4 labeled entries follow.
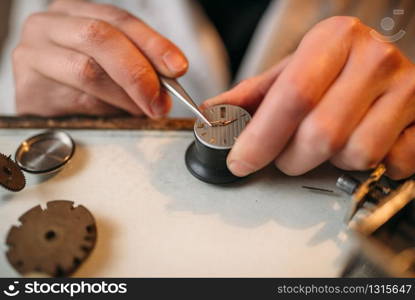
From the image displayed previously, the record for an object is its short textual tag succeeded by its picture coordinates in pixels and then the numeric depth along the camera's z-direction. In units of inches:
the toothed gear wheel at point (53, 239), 8.0
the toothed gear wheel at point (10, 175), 8.7
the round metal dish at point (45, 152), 9.4
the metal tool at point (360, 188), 8.2
